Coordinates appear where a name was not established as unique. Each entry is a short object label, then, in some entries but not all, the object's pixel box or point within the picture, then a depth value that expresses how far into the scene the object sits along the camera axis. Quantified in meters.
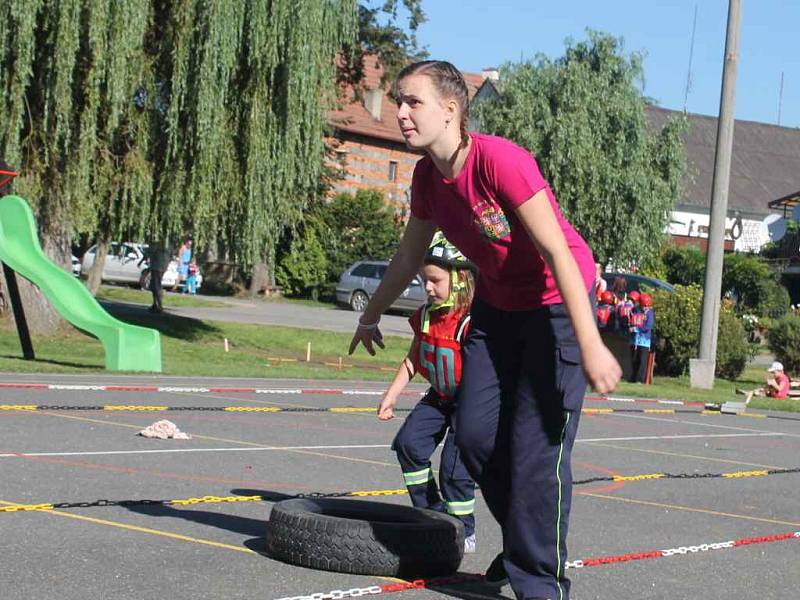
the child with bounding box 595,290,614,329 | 24.48
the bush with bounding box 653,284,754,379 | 27.11
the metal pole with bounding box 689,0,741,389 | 23.98
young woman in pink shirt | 4.99
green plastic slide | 18.97
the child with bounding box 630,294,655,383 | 24.70
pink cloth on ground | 10.65
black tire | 5.82
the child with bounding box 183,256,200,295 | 51.25
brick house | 63.88
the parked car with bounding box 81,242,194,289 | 51.19
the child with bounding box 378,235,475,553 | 6.58
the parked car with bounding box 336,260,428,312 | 43.73
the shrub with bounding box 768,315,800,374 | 28.70
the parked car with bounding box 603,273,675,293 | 34.72
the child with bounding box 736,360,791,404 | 23.33
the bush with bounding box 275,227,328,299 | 48.12
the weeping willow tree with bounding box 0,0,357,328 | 21.77
